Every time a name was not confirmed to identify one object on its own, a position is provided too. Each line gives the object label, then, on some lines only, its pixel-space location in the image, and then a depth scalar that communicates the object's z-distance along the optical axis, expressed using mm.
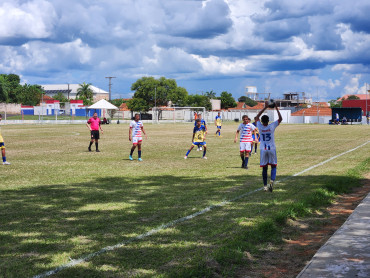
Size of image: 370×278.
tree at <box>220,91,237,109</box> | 157750
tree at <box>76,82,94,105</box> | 152125
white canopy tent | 64581
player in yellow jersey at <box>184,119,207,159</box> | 19016
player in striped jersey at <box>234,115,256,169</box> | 15789
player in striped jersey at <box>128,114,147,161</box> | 18391
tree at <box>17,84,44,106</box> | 131125
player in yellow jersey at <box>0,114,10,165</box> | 16922
